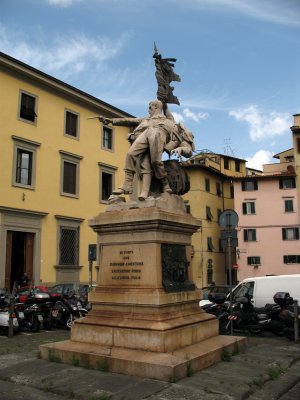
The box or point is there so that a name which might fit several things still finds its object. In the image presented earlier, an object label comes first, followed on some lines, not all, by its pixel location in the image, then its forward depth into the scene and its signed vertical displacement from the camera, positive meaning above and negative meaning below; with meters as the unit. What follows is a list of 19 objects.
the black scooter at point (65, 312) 12.16 -1.10
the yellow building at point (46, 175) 22.34 +5.38
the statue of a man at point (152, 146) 7.11 +2.06
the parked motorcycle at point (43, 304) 12.10 -0.89
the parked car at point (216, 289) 18.50 -0.78
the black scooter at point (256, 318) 11.09 -1.19
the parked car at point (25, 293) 12.71 -0.60
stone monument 5.77 -0.21
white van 13.91 -0.54
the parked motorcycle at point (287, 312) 10.26 -1.01
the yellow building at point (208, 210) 40.94 +5.93
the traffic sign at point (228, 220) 10.21 +1.19
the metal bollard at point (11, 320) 10.71 -1.17
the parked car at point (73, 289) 15.91 -0.64
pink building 39.12 +4.19
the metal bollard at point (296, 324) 9.74 -1.20
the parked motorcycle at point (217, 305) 11.88 -0.94
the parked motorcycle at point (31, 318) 11.69 -1.21
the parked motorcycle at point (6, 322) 11.14 -1.24
